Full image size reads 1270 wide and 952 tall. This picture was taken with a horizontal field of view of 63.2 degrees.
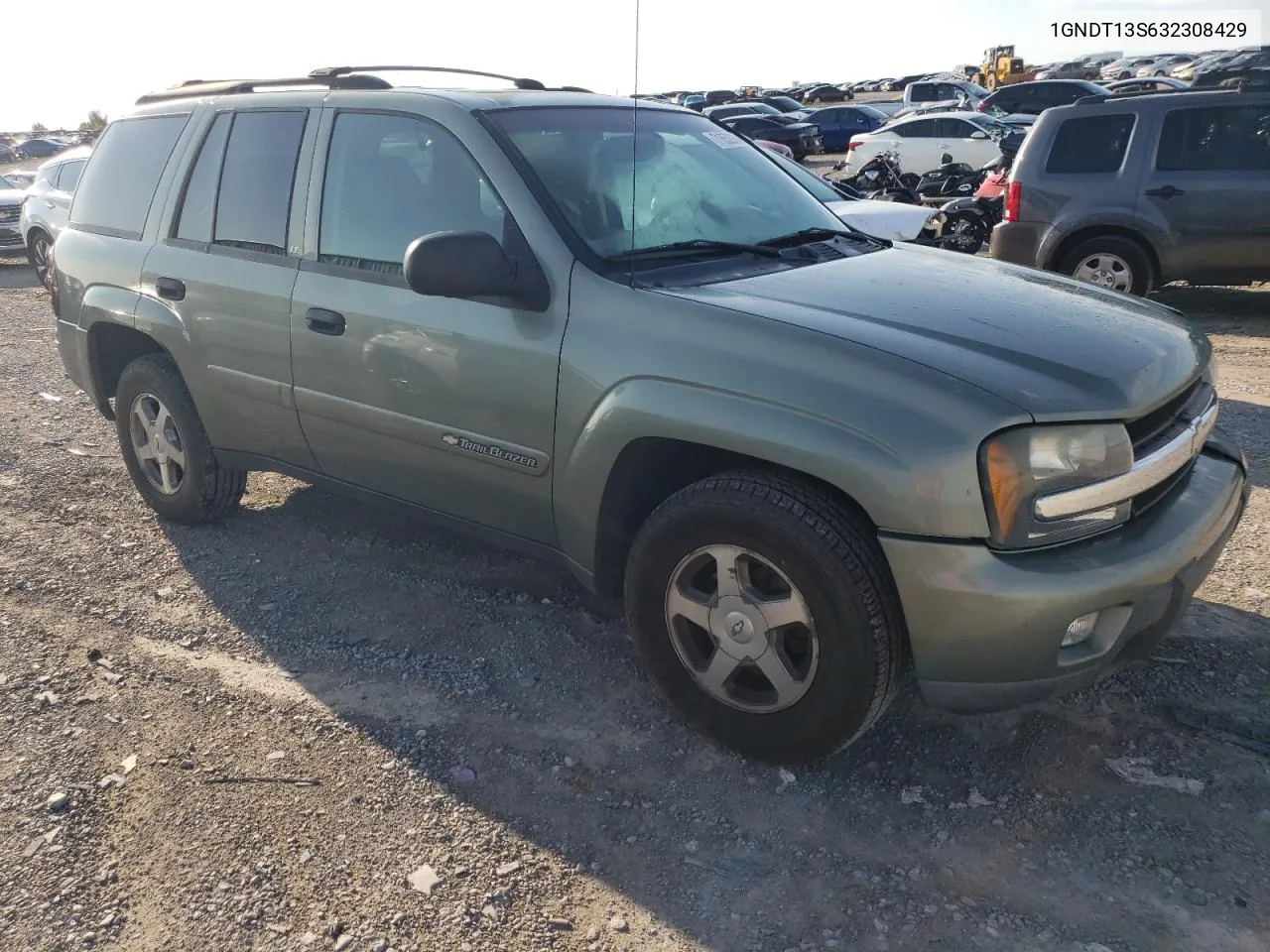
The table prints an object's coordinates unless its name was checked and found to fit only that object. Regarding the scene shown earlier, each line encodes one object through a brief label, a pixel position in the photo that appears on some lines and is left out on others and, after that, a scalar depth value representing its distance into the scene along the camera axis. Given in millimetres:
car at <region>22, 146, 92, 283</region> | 13195
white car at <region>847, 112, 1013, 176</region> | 19938
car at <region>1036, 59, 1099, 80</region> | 41862
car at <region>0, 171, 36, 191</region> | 17097
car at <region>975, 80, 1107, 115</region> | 24984
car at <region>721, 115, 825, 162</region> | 27500
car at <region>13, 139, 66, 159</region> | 36562
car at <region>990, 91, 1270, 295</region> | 8047
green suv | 2473
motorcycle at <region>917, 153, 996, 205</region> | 15406
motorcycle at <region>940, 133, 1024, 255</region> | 11734
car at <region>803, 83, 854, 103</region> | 51978
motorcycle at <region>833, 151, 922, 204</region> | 16812
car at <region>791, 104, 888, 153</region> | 29344
